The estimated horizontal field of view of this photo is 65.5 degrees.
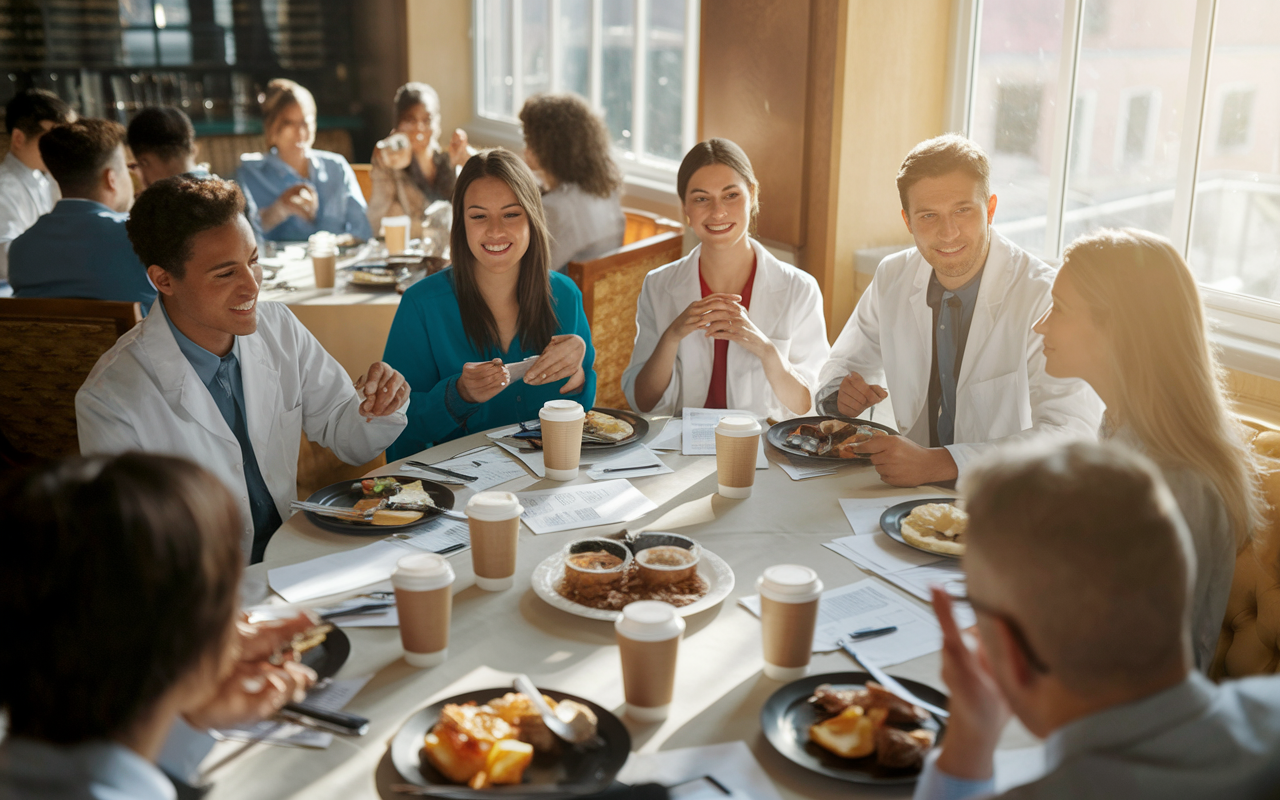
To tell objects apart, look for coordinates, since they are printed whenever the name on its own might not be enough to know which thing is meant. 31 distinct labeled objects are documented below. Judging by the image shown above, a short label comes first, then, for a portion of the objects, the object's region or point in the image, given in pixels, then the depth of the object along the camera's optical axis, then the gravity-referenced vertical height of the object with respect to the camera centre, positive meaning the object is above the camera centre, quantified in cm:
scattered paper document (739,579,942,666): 141 -71
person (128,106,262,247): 414 -10
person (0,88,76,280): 448 -19
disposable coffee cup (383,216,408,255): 444 -48
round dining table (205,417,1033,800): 114 -72
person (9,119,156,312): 340 -42
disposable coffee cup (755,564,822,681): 130 -62
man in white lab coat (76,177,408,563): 200 -53
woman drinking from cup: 506 -23
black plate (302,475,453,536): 179 -71
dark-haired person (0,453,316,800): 81 -40
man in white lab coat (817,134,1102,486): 244 -51
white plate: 148 -70
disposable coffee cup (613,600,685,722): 120 -62
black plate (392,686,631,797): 110 -69
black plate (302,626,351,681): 133 -71
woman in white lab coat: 287 -52
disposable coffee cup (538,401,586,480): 203 -62
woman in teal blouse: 261 -50
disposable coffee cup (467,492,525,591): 156 -63
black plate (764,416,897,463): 220 -69
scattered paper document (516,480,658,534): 186 -72
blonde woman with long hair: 157 -41
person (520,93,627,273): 411 -17
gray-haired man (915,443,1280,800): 85 -43
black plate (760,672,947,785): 112 -70
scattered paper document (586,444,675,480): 212 -71
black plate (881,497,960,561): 177 -69
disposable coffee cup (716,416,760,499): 192 -62
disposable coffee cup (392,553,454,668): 133 -63
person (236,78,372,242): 485 -29
